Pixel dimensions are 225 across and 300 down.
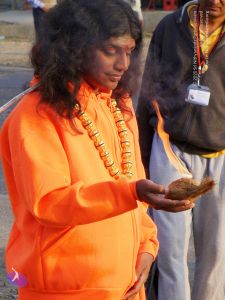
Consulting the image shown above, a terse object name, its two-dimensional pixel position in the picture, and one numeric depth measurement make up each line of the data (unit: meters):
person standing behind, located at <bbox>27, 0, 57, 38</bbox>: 11.78
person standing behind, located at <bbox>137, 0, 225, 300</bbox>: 4.98
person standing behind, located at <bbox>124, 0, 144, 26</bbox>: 13.12
